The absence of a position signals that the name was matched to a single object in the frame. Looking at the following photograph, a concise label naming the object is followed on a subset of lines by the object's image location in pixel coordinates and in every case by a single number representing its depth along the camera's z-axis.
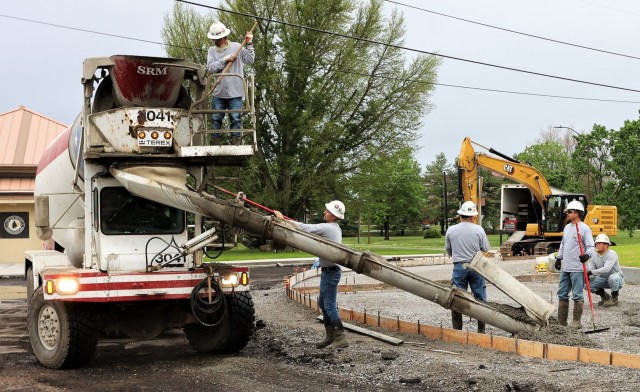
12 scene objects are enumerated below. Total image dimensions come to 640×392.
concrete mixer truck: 9.77
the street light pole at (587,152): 54.91
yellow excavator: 30.05
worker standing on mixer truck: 11.12
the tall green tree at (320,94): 38.97
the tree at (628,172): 52.06
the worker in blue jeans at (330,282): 10.46
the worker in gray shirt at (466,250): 11.33
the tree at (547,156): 74.31
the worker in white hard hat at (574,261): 11.88
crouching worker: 14.64
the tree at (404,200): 82.31
